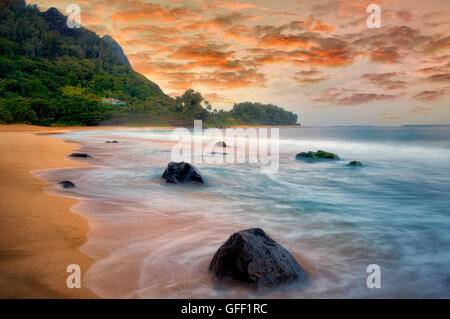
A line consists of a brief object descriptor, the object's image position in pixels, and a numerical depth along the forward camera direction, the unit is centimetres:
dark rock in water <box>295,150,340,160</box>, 1612
